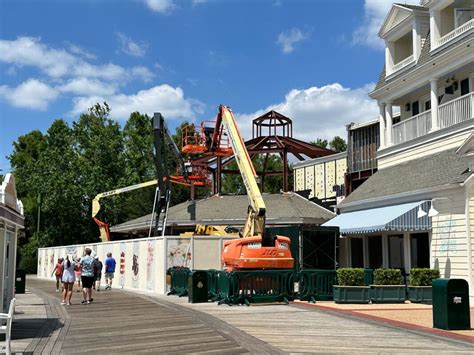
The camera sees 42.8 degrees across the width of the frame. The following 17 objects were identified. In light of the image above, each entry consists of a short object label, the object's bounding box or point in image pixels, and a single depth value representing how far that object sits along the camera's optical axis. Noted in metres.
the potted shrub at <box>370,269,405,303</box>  19.64
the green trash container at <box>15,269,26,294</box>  24.91
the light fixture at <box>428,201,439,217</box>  20.03
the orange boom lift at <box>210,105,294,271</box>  21.28
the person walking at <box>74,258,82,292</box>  26.73
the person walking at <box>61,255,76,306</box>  19.00
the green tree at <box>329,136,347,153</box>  81.75
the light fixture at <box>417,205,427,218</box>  20.77
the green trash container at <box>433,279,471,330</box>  12.75
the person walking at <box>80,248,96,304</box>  19.64
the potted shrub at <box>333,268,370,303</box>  19.22
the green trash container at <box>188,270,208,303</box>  20.12
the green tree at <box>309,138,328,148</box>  82.56
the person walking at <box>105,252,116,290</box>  29.09
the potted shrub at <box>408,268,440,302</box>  19.50
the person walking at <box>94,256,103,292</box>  26.12
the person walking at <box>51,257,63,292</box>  25.87
